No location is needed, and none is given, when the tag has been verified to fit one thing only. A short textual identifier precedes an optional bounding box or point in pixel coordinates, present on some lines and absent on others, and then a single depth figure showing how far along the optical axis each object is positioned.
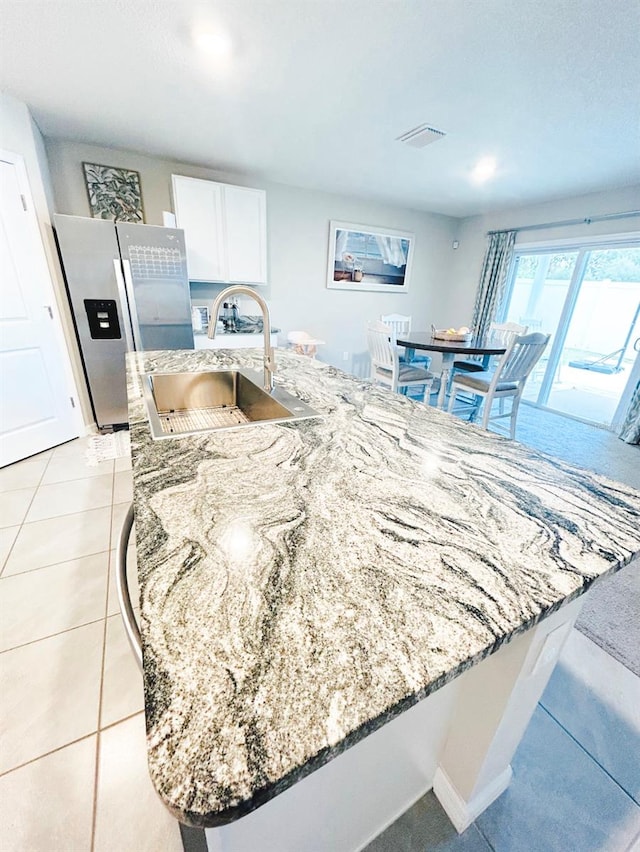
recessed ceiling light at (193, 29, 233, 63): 1.57
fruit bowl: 3.21
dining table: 2.83
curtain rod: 3.36
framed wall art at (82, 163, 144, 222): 2.91
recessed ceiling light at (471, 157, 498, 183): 2.90
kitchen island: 0.35
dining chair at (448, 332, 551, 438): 2.76
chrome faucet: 1.24
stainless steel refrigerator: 2.63
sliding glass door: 3.61
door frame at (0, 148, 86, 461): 2.32
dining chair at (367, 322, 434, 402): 3.23
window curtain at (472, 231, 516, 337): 4.41
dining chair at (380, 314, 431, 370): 4.12
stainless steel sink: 1.44
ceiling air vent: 2.37
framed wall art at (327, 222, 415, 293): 4.28
